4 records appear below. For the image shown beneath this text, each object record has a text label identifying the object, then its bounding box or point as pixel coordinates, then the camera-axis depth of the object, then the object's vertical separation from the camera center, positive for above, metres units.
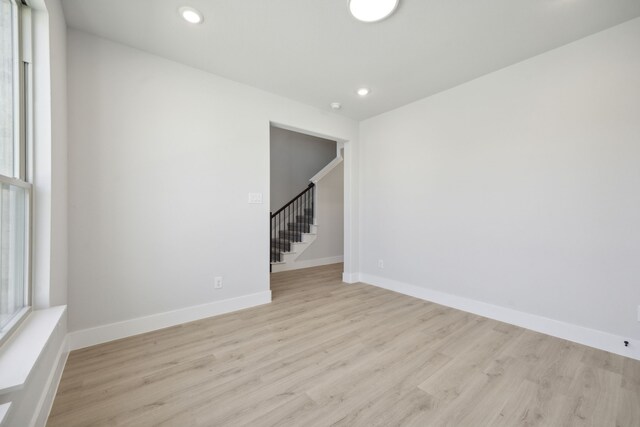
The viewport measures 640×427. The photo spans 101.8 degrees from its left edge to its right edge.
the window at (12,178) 1.25 +0.20
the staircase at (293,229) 5.10 -0.33
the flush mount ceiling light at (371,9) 1.79 +1.45
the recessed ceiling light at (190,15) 1.88 +1.48
